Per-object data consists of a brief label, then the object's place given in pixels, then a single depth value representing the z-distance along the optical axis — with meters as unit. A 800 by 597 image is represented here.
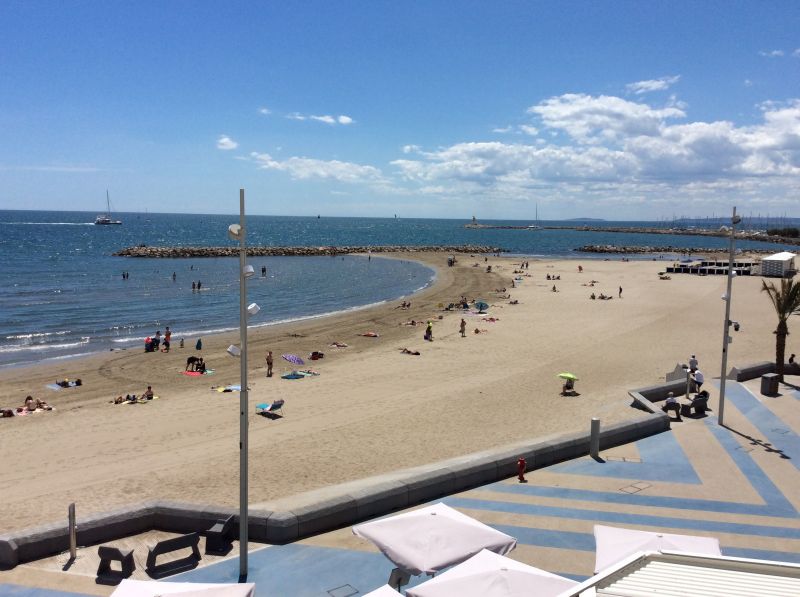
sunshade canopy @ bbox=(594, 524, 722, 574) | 7.89
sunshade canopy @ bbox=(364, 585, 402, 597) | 7.14
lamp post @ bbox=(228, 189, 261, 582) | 8.45
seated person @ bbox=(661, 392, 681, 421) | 16.83
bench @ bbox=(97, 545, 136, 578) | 8.94
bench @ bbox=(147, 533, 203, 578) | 9.09
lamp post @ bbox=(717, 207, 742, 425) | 15.82
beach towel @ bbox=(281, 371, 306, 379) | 24.36
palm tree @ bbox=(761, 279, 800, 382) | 20.36
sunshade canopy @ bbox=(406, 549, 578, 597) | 6.91
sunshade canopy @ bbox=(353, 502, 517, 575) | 8.00
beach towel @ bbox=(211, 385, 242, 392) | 22.37
